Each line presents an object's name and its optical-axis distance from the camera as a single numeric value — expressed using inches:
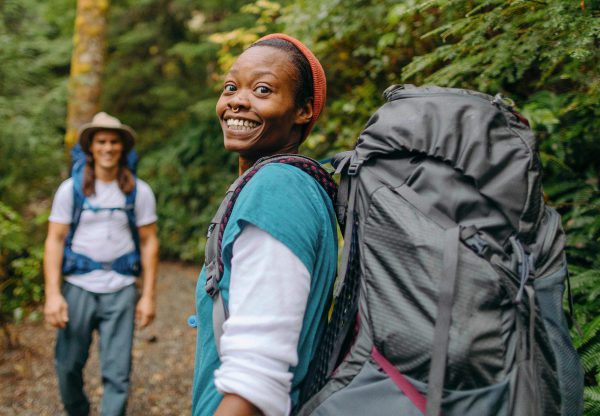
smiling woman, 49.2
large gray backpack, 46.3
